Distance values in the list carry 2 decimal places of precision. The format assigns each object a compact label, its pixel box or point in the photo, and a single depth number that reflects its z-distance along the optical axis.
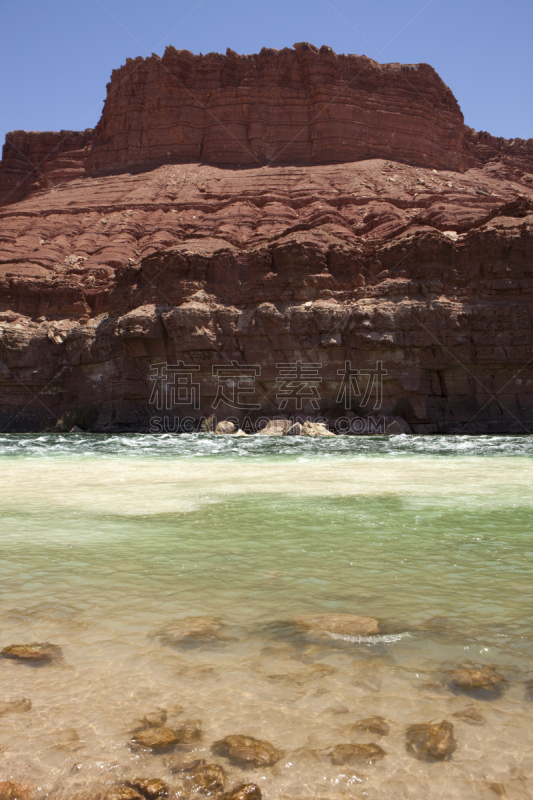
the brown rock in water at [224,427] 29.73
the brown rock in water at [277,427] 28.61
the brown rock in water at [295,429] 27.83
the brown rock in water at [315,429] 27.56
